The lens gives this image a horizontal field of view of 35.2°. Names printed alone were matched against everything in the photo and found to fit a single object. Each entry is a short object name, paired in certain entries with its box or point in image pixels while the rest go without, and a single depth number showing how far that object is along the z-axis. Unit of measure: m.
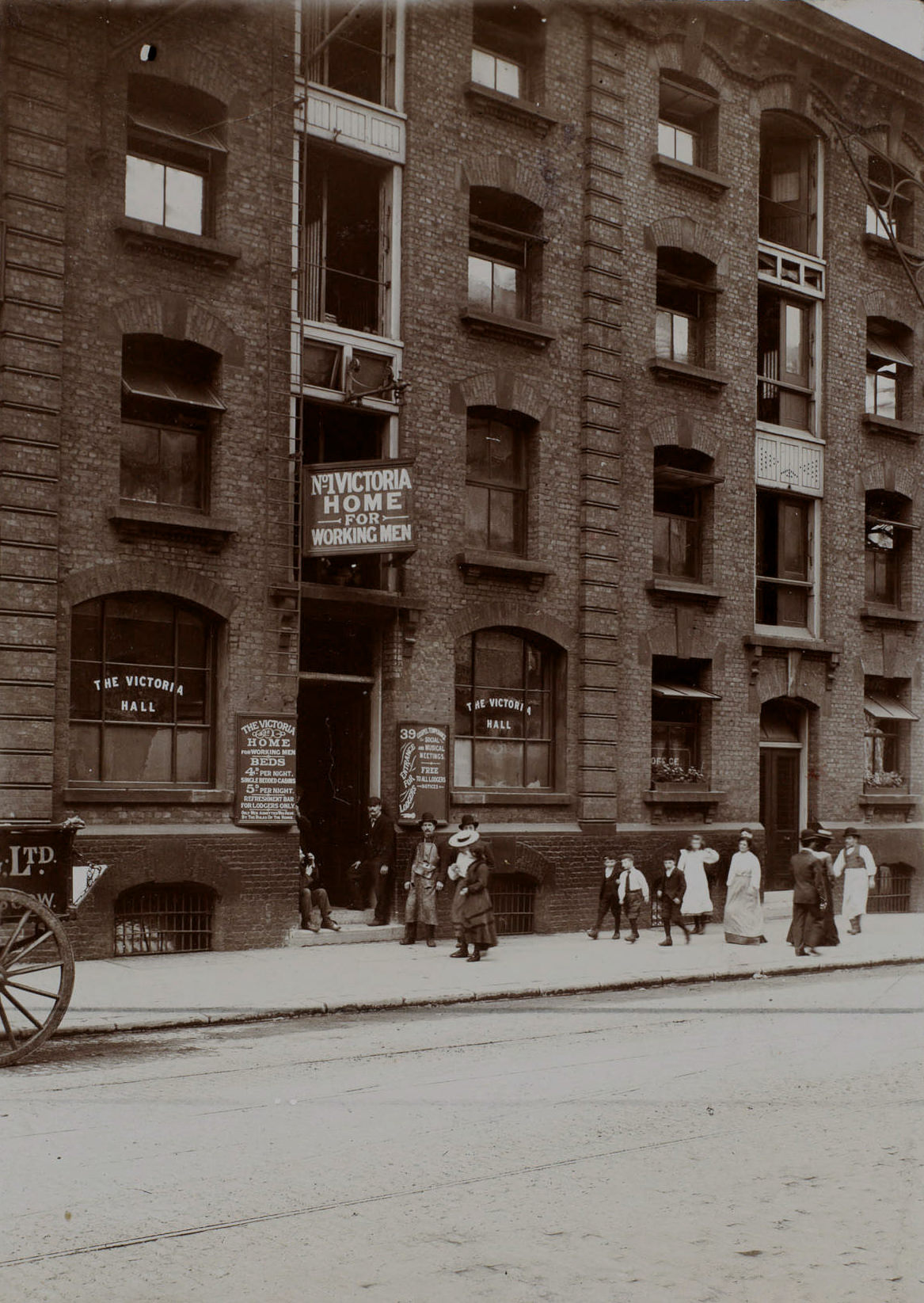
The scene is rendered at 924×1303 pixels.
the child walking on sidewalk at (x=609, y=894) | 20.58
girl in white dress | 21.66
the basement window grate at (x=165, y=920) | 17.84
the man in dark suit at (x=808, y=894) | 19.12
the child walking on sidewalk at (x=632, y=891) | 20.70
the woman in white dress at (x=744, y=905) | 20.38
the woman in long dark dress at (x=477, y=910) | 18.09
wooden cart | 9.53
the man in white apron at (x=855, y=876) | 22.97
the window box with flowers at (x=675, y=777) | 23.38
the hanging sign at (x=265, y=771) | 18.56
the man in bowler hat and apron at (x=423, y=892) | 19.31
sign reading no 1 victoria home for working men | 18.44
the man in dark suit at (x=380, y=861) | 19.84
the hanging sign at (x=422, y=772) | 20.28
